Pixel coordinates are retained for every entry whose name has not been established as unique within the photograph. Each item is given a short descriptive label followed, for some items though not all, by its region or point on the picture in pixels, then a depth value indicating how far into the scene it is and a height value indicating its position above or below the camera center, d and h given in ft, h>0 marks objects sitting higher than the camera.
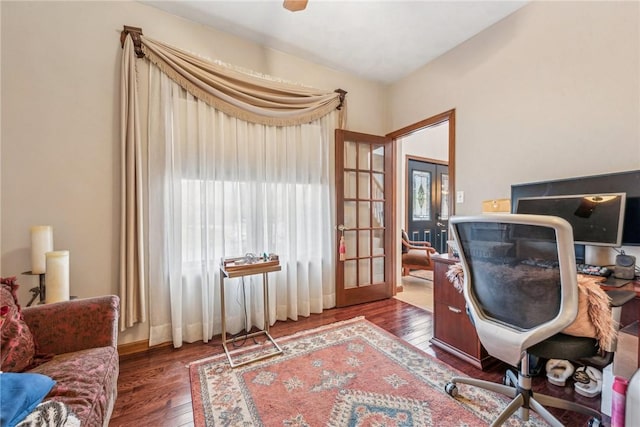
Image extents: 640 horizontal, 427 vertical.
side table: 6.43 -2.27
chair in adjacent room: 12.92 -2.36
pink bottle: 3.80 -2.89
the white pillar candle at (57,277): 5.13 -1.31
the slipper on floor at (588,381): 4.99 -3.45
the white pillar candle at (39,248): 5.34 -0.73
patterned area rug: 4.52 -3.67
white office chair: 3.37 -1.27
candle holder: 5.39 -1.64
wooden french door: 9.68 -0.21
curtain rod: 6.50 +4.52
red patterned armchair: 3.29 -2.25
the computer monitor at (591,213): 4.78 -0.09
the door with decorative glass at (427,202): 16.10 +0.56
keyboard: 4.75 -1.18
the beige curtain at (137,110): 6.41 +3.20
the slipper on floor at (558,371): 5.38 -3.47
